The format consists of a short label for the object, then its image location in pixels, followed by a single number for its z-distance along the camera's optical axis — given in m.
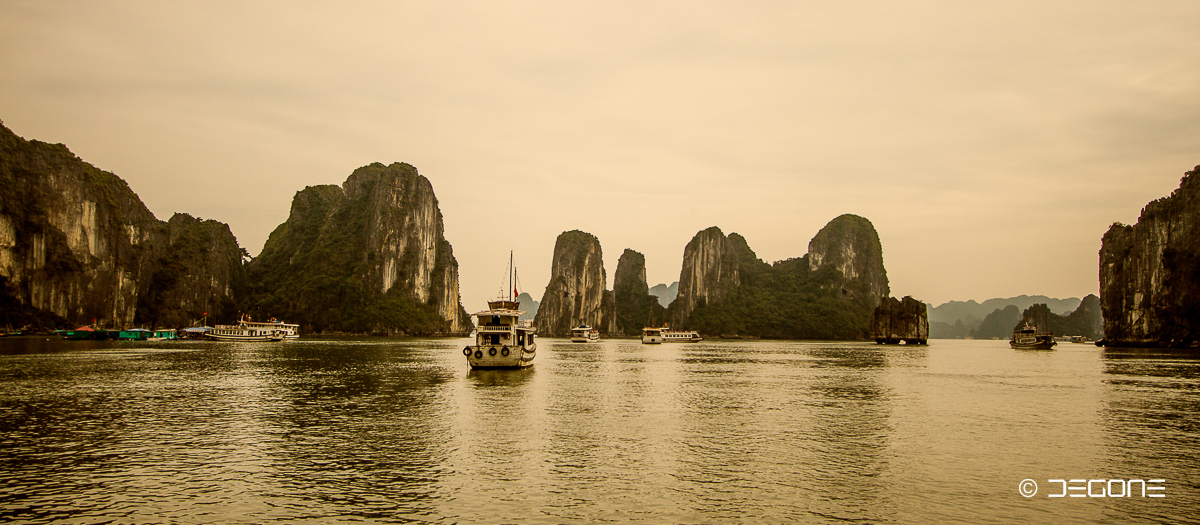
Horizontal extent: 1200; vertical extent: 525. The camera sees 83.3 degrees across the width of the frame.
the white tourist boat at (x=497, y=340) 48.66
